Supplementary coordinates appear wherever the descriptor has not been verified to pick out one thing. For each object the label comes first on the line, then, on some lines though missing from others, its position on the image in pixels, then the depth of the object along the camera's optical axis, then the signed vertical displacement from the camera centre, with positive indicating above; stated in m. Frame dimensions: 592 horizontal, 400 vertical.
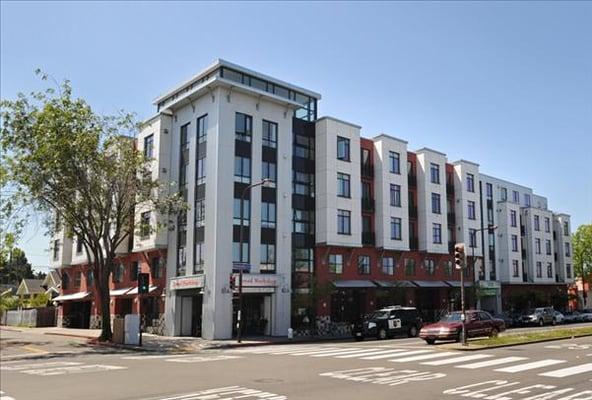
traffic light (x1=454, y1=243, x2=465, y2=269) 23.34 +1.01
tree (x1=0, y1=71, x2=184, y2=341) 31.61 +6.17
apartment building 38.97 +4.54
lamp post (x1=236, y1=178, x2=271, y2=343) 33.06 -0.36
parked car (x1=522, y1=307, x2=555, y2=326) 50.03 -2.94
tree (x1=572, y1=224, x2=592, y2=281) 91.18 +4.47
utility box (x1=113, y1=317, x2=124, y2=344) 32.81 -2.72
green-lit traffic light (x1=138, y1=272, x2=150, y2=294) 32.03 -0.12
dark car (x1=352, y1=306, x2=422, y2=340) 34.25 -2.48
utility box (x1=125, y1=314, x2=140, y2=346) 32.31 -2.59
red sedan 26.19 -2.09
